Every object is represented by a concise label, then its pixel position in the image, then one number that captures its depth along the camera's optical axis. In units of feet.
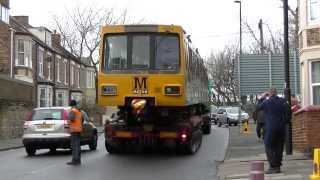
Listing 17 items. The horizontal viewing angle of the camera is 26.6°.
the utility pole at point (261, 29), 195.07
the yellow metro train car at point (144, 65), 61.67
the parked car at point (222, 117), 164.36
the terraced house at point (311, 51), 70.28
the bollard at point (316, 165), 28.55
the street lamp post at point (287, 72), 58.85
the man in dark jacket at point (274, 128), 47.14
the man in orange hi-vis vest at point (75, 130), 59.00
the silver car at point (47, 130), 69.10
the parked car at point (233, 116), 163.02
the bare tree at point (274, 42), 205.74
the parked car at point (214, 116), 179.26
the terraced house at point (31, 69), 119.44
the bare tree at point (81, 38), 205.46
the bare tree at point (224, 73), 292.61
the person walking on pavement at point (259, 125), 72.95
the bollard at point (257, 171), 29.86
